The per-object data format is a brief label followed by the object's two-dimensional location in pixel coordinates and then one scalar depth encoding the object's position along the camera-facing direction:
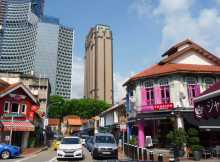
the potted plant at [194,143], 21.65
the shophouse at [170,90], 29.03
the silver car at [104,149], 22.14
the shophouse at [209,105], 7.88
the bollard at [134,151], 22.19
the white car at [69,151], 20.38
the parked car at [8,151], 22.00
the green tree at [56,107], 95.62
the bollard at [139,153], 20.78
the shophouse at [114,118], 47.15
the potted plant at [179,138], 23.05
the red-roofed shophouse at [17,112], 32.88
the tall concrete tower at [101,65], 140.62
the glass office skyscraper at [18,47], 167.75
